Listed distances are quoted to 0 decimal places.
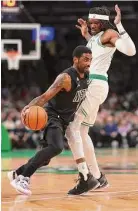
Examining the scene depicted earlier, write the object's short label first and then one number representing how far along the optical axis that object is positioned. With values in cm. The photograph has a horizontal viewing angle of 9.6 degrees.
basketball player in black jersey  974
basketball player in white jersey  1041
